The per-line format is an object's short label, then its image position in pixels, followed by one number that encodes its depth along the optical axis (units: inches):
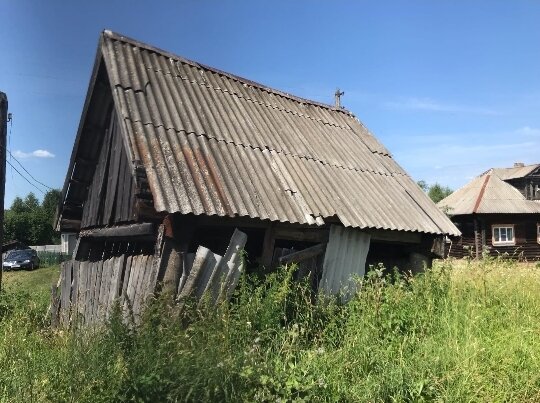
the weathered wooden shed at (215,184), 227.5
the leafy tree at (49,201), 2854.6
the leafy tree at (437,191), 2699.3
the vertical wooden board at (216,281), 216.2
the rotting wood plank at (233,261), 219.6
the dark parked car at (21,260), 1237.7
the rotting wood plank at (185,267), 215.2
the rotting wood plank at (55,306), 330.4
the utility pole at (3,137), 294.7
